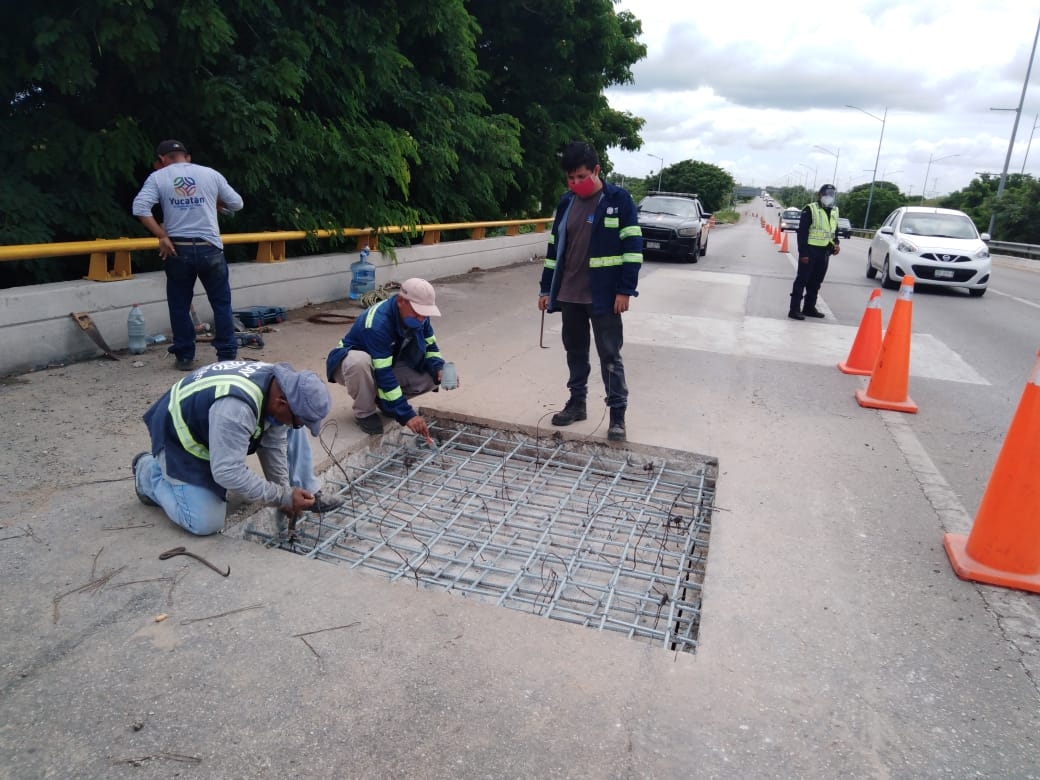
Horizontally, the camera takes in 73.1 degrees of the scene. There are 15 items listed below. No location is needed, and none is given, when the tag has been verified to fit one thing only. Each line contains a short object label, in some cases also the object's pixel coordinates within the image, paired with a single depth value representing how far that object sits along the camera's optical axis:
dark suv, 17.64
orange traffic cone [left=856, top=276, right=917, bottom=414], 5.89
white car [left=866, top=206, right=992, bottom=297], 13.80
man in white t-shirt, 5.72
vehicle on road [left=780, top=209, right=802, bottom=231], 45.70
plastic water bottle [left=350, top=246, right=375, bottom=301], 9.79
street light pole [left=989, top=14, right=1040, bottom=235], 29.41
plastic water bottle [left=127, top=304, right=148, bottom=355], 6.31
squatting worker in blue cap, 3.09
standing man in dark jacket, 4.68
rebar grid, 3.35
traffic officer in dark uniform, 9.53
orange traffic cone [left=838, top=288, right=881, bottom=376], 7.11
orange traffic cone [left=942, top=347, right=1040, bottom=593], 3.31
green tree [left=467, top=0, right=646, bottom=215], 16.14
